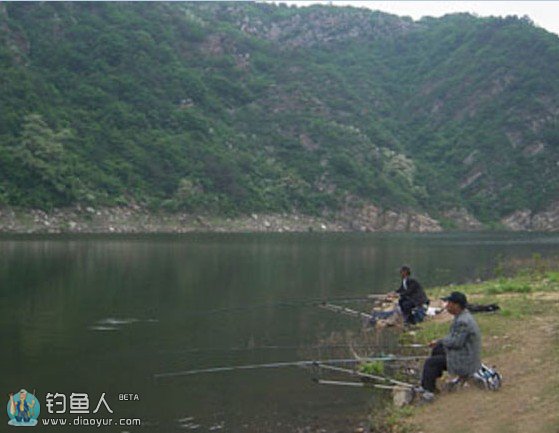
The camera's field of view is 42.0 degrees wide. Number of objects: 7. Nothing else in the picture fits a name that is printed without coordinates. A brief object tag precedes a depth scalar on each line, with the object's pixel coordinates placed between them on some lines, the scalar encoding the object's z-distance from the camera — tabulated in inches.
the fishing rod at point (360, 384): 508.2
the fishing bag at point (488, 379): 462.3
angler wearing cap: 456.4
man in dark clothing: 771.4
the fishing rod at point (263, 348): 669.3
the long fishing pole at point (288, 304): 904.9
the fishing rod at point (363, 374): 527.5
